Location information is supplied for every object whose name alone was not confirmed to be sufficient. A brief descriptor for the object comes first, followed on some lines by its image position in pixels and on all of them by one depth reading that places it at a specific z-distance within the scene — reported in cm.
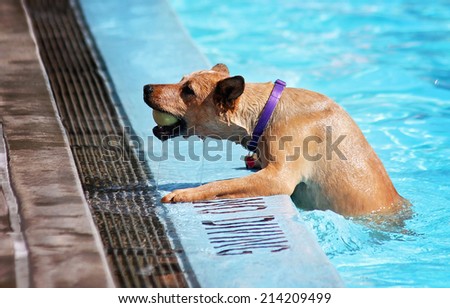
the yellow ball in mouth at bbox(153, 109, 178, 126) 1192
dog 1152
